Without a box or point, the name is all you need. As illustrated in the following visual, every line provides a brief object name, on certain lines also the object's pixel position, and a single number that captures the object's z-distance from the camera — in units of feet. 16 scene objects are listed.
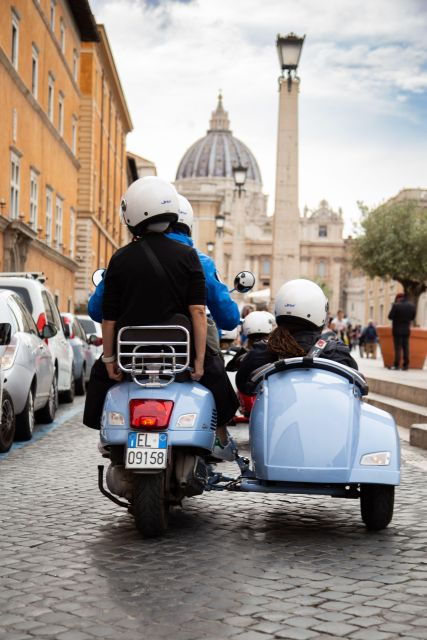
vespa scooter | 17.90
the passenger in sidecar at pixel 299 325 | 20.93
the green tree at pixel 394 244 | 192.13
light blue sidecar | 18.54
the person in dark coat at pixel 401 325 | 75.05
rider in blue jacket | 20.17
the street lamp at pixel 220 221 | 183.63
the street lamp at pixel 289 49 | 67.10
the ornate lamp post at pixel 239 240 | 173.20
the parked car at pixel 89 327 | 75.13
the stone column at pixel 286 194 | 83.51
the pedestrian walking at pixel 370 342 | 127.34
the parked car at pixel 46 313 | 43.34
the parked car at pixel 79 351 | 57.31
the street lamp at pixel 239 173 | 118.82
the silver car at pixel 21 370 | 32.71
